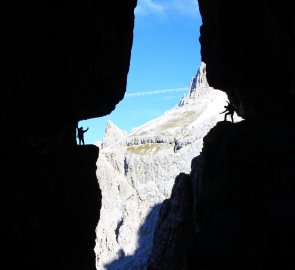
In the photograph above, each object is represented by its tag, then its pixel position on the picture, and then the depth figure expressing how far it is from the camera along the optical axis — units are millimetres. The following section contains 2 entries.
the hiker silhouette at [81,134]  41772
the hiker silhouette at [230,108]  48062
